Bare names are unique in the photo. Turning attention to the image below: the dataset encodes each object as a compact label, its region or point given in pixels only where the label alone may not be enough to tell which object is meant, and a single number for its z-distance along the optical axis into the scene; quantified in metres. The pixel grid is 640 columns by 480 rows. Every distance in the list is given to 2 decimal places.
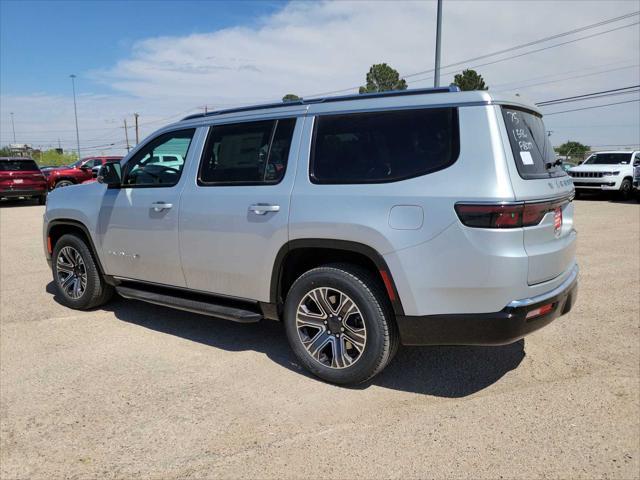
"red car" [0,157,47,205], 17.19
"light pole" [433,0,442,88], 15.22
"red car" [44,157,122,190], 22.34
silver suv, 2.94
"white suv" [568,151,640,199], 17.44
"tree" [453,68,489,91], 40.38
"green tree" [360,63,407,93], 42.03
